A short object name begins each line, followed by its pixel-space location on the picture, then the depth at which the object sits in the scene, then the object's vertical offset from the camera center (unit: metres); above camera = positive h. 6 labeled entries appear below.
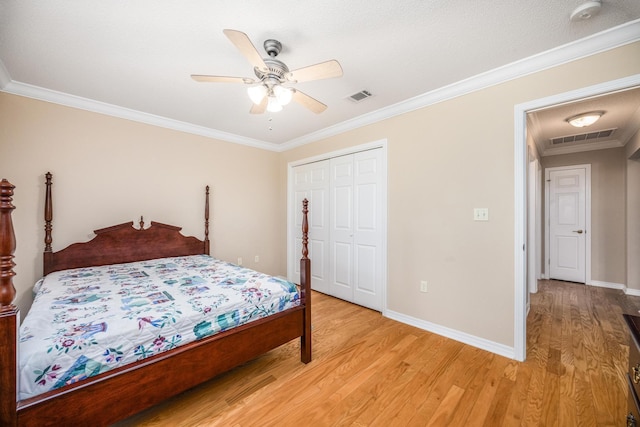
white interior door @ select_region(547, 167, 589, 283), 4.50 -0.15
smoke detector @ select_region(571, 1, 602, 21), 1.49 +1.22
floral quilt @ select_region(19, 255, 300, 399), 1.17 -0.59
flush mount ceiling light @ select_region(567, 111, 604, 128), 3.02 +1.16
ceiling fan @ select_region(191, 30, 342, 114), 1.58 +0.91
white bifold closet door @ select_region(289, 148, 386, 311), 3.25 -0.12
